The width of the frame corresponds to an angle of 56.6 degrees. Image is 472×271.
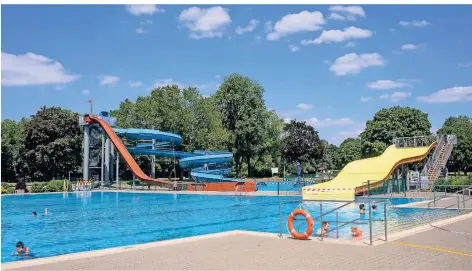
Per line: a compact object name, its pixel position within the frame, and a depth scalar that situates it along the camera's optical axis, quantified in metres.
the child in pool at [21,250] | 13.23
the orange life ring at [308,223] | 10.62
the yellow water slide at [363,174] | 27.16
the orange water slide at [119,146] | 43.62
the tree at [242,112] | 66.19
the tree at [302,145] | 77.31
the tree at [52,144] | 56.81
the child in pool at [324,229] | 11.05
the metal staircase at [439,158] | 32.16
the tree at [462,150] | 62.09
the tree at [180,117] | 56.78
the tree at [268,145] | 69.44
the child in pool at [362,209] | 18.69
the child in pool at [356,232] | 12.05
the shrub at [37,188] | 41.59
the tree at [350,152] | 69.94
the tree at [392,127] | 57.91
